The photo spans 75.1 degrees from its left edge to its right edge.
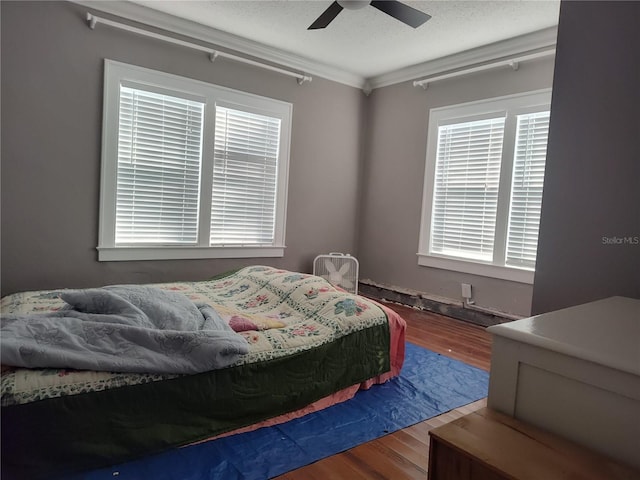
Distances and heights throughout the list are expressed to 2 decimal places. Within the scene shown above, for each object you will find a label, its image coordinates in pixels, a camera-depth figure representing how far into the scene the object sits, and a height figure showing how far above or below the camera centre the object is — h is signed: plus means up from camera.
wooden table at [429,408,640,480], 0.85 -0.49
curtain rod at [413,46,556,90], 3.50 +1.49
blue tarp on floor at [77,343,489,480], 1.66 -1.03
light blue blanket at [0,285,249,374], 1.60 -0.56
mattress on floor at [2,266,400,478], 1.49 -0.77
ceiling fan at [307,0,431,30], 2.62 +1.38
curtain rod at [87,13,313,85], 3.21 +1.42
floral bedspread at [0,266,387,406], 1.54 -0.61
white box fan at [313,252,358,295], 4.43 -0.56
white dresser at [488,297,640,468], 0.89 -0.34
